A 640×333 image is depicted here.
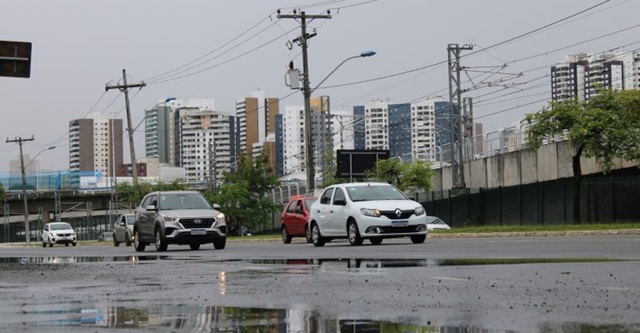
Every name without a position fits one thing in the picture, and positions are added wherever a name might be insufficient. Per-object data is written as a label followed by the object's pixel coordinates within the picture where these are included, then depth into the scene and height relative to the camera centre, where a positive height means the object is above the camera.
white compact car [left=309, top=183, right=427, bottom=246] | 28.44 +0.13
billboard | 58.50 +3.00
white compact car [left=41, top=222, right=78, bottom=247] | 69.88 -0.51
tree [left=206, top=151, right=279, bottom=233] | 77.62 +1.88
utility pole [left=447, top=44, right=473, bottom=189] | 62.62 +5.50
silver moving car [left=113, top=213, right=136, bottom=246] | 54.91 -0.13
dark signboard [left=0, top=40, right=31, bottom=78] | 36.03 +5.10
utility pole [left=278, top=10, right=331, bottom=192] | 52.83 +6.36
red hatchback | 38.53 +0.13
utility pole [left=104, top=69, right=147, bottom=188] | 74.62 +7.71
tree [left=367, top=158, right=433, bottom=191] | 68.19 +2.68
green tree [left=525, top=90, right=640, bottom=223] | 48.84 +3.79
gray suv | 30.67 +0.07
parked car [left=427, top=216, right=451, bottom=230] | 53.62 -0.18
